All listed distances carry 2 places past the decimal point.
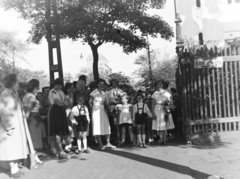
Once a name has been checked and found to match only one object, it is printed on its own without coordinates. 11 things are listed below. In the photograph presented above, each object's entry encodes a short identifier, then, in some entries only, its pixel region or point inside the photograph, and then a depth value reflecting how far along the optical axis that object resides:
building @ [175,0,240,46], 26.77
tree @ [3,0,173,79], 15.84
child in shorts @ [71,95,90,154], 7.69
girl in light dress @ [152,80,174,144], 8.34
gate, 8.02
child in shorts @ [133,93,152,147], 8.32
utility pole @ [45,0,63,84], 10.00
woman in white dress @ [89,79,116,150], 8.16
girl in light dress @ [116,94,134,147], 8.34
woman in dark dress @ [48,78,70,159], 7.18
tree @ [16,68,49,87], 44.92
